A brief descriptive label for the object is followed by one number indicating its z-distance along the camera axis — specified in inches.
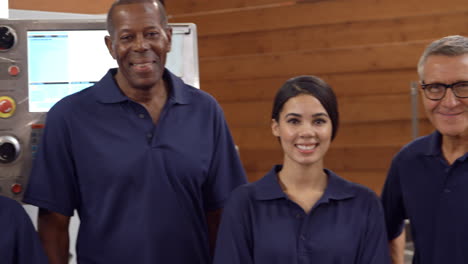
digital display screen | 75.6
